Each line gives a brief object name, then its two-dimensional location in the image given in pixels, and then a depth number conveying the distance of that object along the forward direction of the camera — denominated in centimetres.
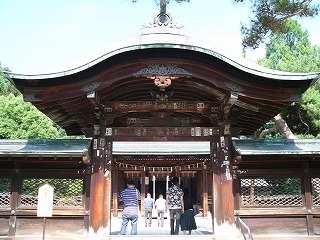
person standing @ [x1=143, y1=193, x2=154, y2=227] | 1681
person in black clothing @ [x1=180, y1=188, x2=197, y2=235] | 1095
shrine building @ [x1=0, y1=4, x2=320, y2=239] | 750
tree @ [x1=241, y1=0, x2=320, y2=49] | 1426
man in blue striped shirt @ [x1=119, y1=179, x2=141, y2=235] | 890
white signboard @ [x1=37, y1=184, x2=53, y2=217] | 671
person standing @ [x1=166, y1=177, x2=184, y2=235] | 1003
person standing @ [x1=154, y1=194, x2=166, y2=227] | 1596
